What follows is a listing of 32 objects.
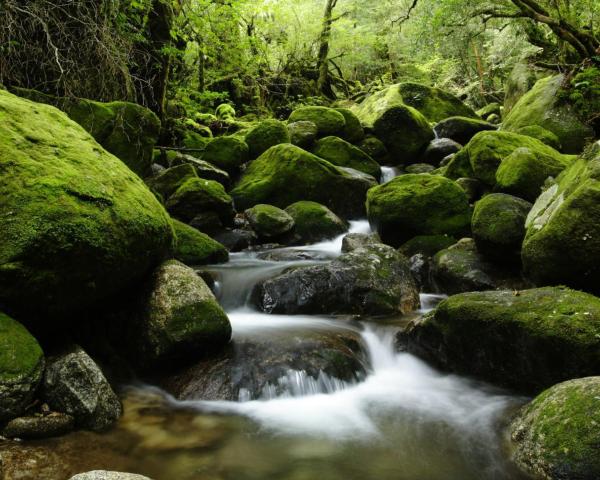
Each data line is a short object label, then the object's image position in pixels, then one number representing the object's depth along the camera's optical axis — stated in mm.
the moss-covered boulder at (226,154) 12031
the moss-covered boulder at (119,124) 7000
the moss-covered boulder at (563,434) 2805
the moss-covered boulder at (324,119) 14391
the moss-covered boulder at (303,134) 13430
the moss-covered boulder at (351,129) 14625
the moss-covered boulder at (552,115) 11172
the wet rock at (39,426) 3104
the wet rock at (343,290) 6293
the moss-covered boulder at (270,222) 9594
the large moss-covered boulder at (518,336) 3789
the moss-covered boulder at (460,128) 15000
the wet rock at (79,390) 3408
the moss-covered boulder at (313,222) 9945
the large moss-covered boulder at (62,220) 3473
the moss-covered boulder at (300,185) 11117
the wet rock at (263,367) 4328
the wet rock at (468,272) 6598
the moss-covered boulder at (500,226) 6520
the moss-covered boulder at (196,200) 9297
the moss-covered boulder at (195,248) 7836
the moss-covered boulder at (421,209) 8234
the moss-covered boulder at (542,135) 10695
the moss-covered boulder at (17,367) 3086
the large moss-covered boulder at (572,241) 4602
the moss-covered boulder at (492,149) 8914
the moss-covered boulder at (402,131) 14375
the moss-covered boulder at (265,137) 12930
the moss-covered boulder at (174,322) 4414
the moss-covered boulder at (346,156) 13055
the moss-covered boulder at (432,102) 17391
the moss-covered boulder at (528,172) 7332
